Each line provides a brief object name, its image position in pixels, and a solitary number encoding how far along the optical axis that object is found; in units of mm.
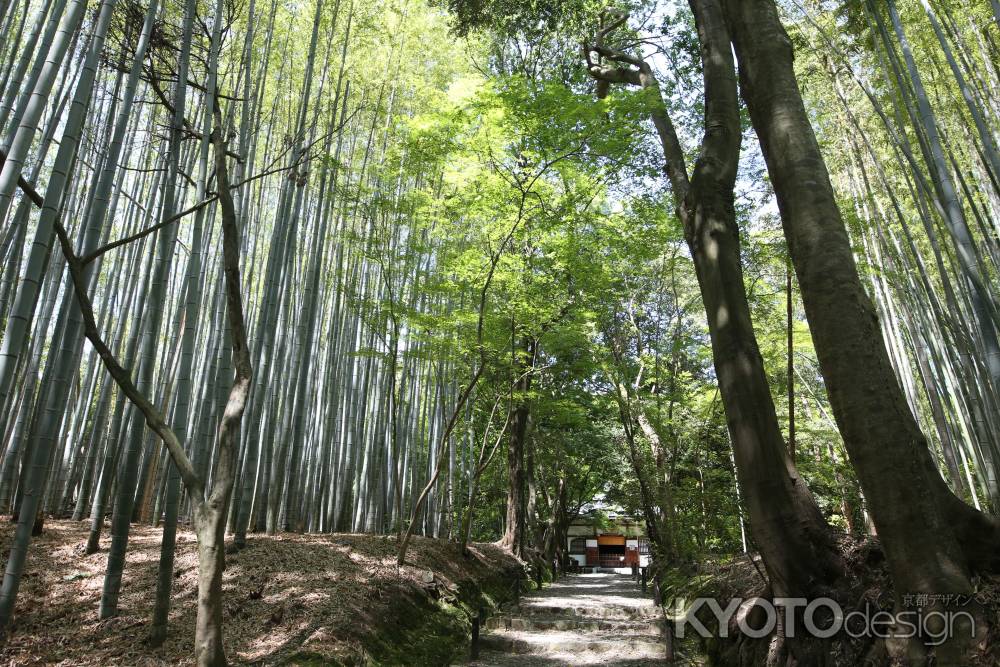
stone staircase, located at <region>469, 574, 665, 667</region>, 4711
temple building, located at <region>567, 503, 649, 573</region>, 24625
